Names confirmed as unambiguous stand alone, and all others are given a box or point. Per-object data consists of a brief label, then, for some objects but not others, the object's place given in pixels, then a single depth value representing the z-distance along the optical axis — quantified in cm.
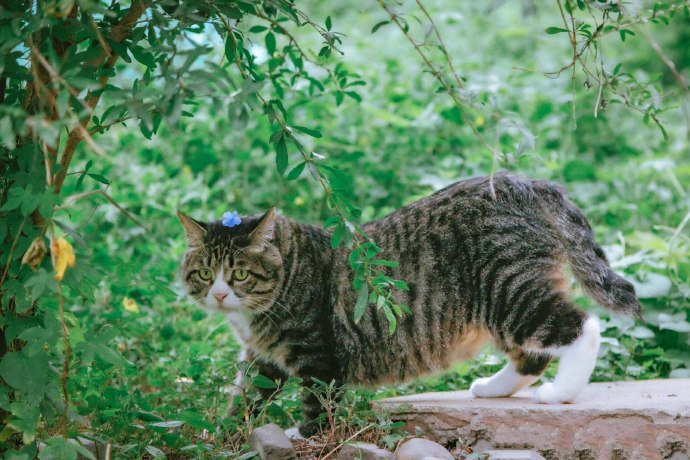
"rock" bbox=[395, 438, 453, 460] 257
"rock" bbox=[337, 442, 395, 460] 251
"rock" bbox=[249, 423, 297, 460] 249
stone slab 259
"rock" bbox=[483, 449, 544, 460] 252
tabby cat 293
